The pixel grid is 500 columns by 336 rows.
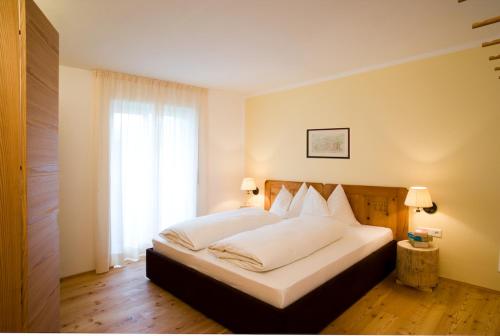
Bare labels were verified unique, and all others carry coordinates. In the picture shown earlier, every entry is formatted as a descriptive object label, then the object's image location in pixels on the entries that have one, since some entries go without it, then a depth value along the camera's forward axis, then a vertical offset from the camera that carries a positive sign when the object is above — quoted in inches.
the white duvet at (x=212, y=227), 109.0 -27.9
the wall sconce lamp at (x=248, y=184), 182.6 -14.6
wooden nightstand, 111.7 -41.8
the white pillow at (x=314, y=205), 145.9 -22.5
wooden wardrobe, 54.6 -1.6
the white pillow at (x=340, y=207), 141.1 -22.6
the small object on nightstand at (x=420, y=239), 115.3 -31.4
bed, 77.0 -38.7
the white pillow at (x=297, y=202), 157.8 -22.9
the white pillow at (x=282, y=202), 165.2 -24.2
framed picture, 150.5 +11.3
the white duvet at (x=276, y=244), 87.0 -28.1
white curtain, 137.4 +0.7
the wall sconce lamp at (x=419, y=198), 113.0 -14.0
